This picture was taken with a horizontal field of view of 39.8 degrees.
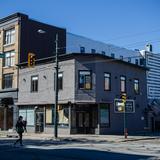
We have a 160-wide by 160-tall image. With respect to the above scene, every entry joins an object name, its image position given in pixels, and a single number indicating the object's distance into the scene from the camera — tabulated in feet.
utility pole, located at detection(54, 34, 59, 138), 64.16
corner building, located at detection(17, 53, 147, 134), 76.10
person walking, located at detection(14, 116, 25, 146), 48.10
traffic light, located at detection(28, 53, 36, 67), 58.69
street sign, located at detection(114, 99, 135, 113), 80.39
